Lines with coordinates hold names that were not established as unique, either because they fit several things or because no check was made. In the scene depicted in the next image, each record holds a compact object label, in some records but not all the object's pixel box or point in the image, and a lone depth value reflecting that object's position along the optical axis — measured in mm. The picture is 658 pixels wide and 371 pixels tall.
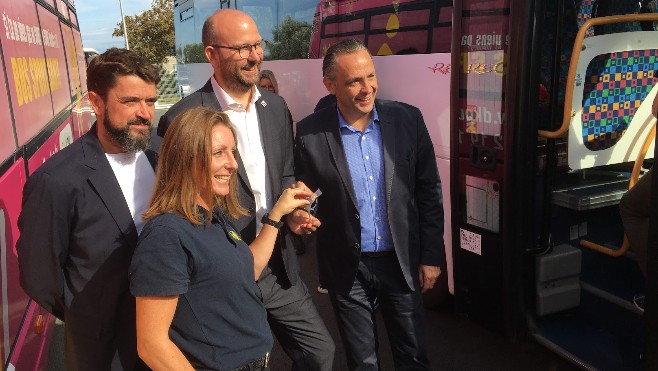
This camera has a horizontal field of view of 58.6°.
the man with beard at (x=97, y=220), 1939
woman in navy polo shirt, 1639
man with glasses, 2625
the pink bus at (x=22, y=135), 2590
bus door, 2934
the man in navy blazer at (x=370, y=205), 2674
